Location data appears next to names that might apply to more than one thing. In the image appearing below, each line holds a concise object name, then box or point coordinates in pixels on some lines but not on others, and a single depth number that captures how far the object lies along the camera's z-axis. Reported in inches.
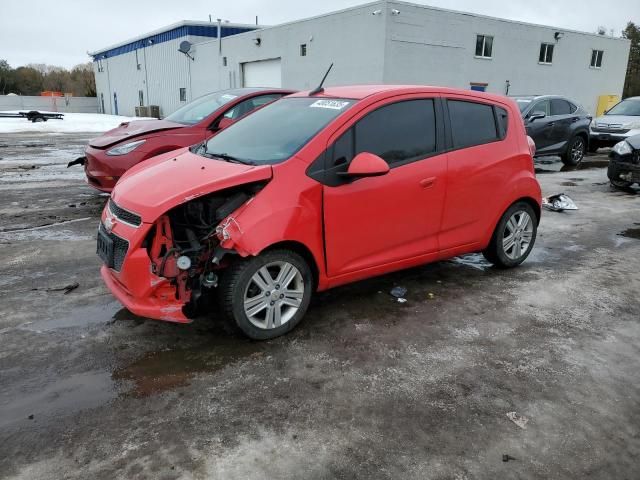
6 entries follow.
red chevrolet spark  134.0
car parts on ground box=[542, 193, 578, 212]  320.2
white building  802.2
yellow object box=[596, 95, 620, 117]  1185.4
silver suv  583.8
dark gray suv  493.0
